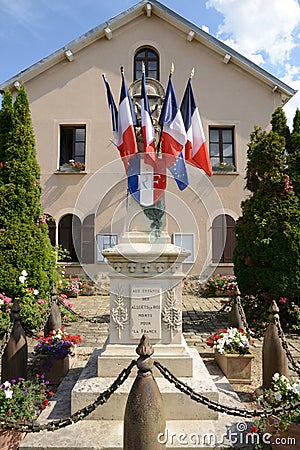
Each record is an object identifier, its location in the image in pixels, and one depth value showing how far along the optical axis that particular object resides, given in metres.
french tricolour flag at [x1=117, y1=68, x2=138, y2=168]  4.47
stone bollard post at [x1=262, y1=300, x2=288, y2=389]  3.94
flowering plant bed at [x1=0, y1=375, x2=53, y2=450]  3.01
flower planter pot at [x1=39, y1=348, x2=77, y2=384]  4.54
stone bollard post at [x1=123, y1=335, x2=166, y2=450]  2.56
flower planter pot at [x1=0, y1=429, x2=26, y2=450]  2.96
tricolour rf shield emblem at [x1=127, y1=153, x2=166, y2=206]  4.40
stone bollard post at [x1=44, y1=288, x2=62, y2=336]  5.45
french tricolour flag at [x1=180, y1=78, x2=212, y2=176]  4.84
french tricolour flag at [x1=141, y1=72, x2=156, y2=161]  4.39
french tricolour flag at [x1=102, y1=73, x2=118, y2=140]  4.87
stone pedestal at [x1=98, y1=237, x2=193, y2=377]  3.97
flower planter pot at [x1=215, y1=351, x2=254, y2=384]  4.62
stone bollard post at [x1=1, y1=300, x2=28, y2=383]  3.97
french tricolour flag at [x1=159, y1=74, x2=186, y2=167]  4.56
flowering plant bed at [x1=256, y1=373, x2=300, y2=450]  2.87
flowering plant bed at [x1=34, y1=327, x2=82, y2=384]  4.55
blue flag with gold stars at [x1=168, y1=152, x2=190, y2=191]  4.67
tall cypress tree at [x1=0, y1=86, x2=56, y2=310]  7.46
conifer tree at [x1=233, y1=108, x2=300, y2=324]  7.38
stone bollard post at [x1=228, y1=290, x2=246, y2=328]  5.93
